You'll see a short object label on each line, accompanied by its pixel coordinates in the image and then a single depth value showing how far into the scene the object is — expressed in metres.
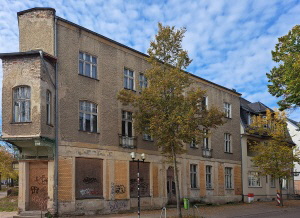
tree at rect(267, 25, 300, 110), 14.17
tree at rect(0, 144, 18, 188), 29.40
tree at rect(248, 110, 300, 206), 25.86
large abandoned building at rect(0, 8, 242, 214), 15.88
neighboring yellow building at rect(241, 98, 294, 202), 30.63
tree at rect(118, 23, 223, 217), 16.25
